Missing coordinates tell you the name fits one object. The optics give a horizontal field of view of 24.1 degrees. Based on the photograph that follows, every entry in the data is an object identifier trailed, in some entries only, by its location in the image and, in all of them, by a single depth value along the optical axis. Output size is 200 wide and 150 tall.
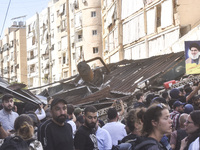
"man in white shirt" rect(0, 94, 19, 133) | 9.12
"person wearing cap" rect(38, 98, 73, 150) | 6.85
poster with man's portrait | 17.72
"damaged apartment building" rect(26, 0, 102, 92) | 54.47
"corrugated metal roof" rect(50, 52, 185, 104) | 21.19
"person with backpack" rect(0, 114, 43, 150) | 5.73
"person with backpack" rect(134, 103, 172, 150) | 4.81
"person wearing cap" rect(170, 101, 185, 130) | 8.22
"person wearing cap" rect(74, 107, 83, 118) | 11.48
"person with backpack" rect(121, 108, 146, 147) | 6.58
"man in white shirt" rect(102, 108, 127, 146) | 8.34
